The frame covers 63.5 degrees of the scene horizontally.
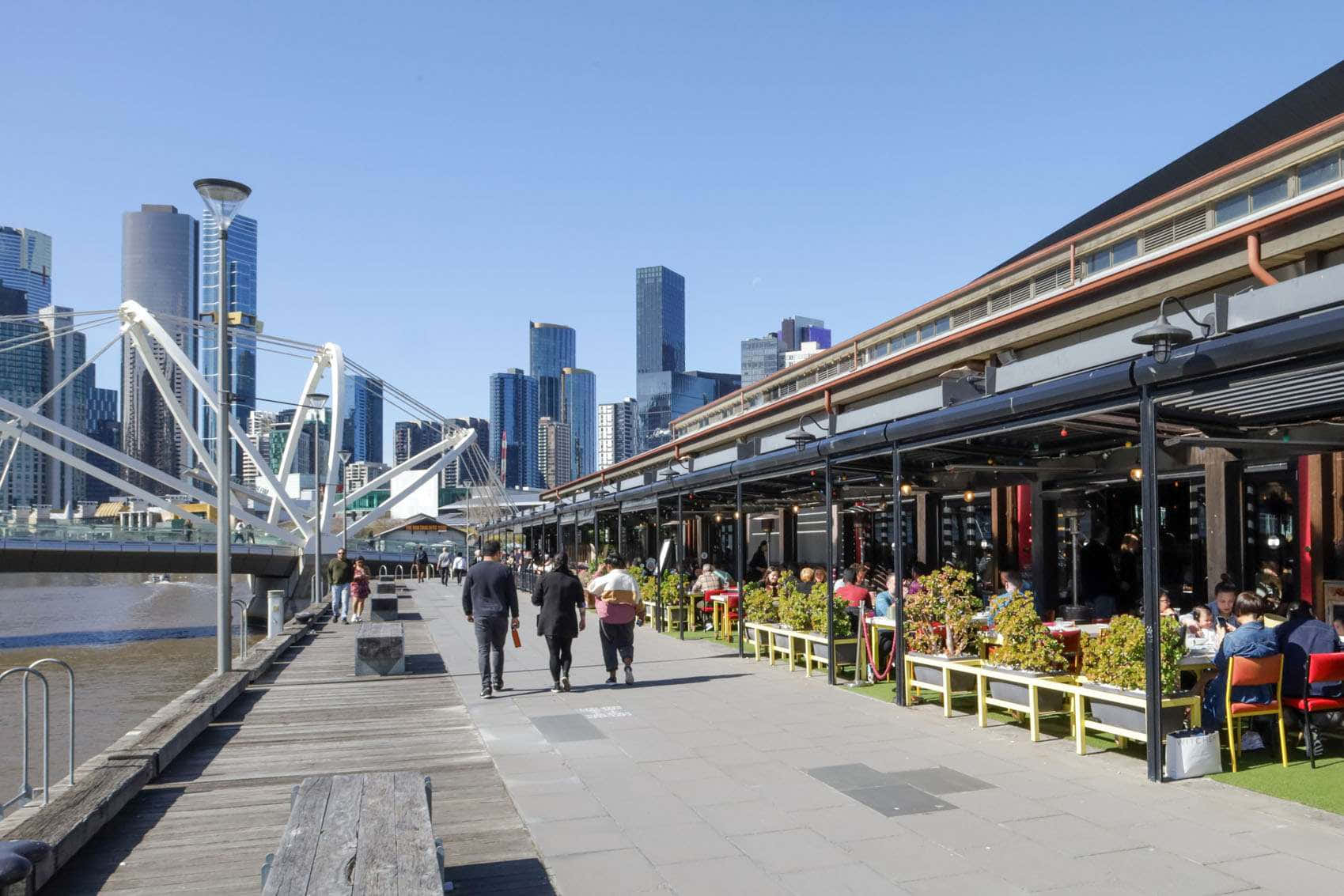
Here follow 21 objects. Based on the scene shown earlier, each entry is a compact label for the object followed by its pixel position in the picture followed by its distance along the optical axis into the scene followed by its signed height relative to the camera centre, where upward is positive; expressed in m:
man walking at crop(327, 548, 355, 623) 26.91 -1.89
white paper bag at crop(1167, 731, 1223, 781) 7.44 -1.71
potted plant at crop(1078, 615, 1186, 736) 7.80 -1.19
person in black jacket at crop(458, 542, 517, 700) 11.90 -1.03
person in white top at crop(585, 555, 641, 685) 12.78 -1.23
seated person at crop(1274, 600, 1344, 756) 7.93 -1.07
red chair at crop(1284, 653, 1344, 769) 7.72 -1.22
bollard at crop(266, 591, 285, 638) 21.33 -2.03
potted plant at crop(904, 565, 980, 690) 10.65 -1.13
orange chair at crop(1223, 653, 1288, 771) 7.80 -1.24
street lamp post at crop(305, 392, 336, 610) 33.25 -0.32
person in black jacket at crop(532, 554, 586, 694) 12.11 -1.11
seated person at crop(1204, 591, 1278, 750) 7.90 -1.01
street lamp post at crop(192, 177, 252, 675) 13.45 +1.38
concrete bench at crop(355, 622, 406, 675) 14.79 -1.97
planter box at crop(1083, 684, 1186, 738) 7.79 -1.53
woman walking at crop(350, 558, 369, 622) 26.45 -2.01
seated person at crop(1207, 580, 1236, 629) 10.04 -0.90
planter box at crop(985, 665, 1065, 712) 9.12 -1.60
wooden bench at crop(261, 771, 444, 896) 3.99 -1.36
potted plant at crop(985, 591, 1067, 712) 9.13 -1.19
